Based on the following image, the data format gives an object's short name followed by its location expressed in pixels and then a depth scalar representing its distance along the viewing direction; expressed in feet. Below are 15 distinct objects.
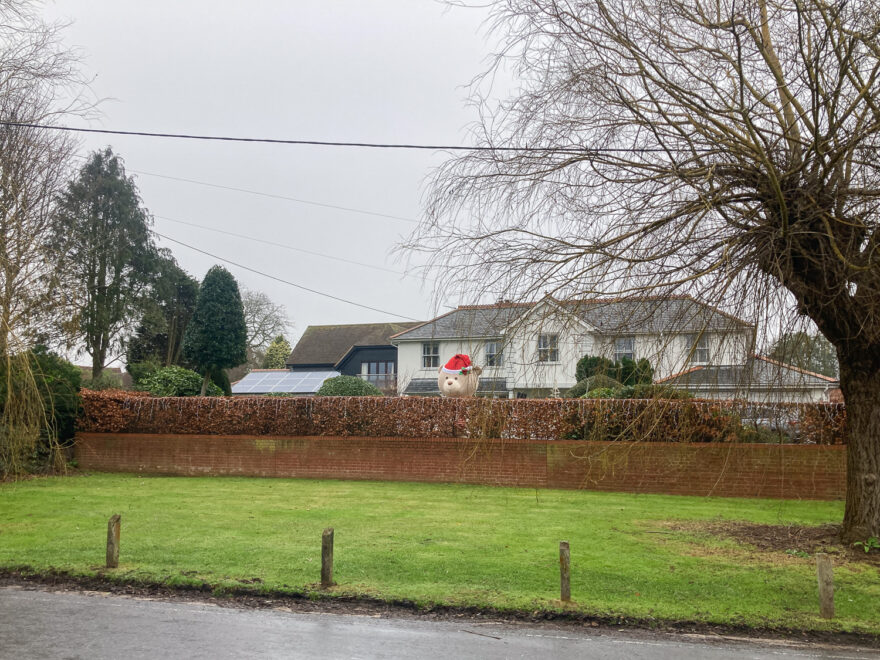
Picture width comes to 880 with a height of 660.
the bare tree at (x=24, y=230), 43.45
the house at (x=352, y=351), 186.91
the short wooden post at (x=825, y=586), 25.90
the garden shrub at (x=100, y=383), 91.36
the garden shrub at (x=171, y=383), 85.35
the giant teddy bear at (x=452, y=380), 83.76
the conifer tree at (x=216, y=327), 141.38
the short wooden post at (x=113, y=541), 31.58
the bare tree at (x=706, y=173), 28.43
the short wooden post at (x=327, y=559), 29.01
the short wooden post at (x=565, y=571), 27.32
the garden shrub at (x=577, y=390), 70.54
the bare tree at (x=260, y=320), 217.56
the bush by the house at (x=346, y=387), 82.94
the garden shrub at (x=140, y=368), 129.90
